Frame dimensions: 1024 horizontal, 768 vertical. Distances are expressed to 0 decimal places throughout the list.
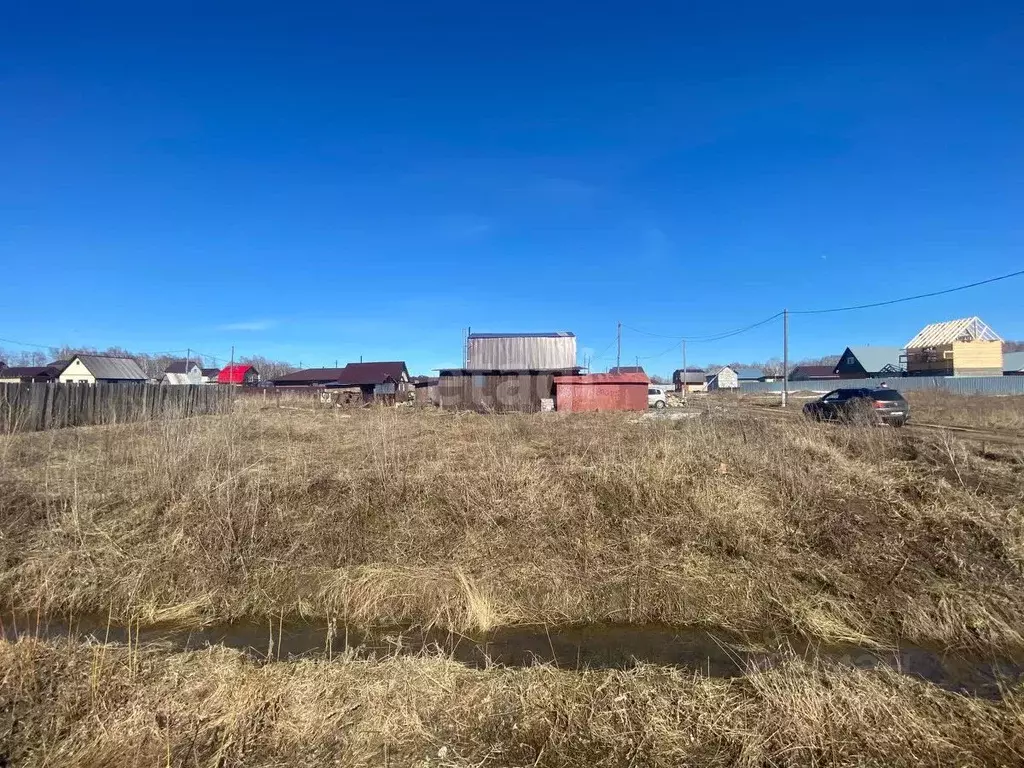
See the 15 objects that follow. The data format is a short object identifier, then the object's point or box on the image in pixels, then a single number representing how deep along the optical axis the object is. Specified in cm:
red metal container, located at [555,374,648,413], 2869
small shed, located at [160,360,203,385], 7927
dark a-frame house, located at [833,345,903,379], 5662
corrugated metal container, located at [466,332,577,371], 3222
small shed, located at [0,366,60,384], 5491
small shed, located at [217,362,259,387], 6556
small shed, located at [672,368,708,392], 8278
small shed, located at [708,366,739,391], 8872
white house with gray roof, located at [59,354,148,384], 5275
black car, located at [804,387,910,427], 1709
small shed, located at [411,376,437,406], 3148
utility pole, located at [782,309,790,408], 3447
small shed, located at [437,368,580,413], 2908
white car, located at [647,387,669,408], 3491
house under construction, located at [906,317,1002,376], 4778
